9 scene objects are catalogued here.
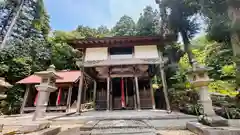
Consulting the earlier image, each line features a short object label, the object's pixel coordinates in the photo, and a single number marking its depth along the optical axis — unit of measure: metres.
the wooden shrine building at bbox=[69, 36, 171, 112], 7.49
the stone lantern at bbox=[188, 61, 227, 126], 3.28
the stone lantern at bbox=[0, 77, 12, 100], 2.70
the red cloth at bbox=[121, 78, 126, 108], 9.08
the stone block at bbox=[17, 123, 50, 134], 2.88
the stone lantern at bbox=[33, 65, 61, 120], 4.07
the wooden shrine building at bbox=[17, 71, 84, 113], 10.25
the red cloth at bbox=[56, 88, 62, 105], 10.47
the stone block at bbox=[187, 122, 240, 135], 2.54
